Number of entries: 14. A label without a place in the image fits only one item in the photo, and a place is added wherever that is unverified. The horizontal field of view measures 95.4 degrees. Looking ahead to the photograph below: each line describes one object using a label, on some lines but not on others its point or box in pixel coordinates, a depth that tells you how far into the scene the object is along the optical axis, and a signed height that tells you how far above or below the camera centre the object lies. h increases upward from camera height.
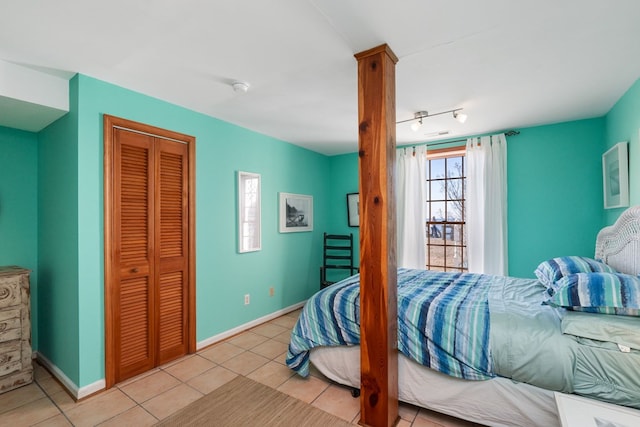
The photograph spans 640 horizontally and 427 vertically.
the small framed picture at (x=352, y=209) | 4.54 +0.09
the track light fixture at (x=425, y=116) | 2.77 +1.00
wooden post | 1.70 -0.12
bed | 1.53 -0.76
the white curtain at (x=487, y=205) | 3.42 +0.11
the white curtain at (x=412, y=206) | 3.89 +0.11
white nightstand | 1.26 -0.92
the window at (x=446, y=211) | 3.88 +0.04
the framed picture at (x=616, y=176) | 2.42 +0.32
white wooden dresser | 2.20 -0.87
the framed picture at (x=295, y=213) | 3.93 +0.03
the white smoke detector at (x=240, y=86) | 2.26 +1.02
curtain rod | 3.40 +0.95
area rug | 1.88 -1.34
